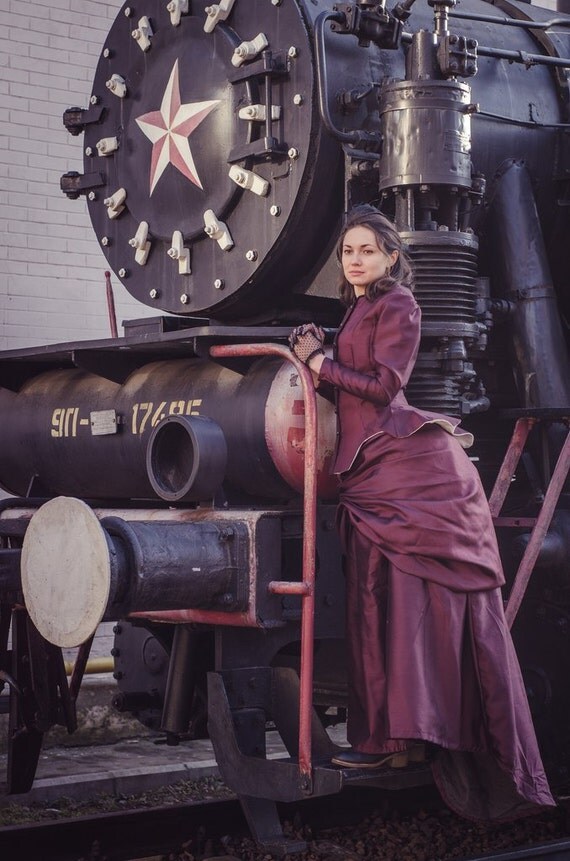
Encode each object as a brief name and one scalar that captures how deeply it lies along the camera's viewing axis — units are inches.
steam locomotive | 148.0
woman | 143.6
